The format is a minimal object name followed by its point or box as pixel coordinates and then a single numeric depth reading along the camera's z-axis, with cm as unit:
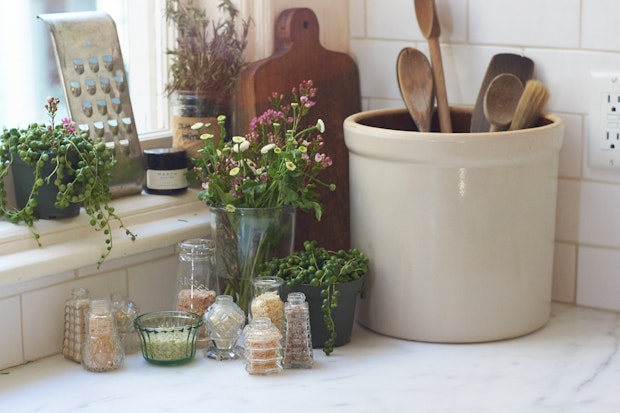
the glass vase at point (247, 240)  202
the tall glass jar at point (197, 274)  201
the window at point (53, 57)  212
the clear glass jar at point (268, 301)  195
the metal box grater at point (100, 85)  208
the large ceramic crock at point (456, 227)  196
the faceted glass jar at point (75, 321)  195
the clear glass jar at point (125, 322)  198
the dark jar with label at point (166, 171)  215
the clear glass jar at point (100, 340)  192
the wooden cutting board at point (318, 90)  214
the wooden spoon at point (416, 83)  210
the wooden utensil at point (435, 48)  210
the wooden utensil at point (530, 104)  202
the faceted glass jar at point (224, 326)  195
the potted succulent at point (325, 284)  196
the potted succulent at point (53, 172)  196
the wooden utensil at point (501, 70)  210
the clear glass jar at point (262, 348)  192
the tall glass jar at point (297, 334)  194
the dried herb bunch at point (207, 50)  216
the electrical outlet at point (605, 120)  207
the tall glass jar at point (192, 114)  216
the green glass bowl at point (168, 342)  194
